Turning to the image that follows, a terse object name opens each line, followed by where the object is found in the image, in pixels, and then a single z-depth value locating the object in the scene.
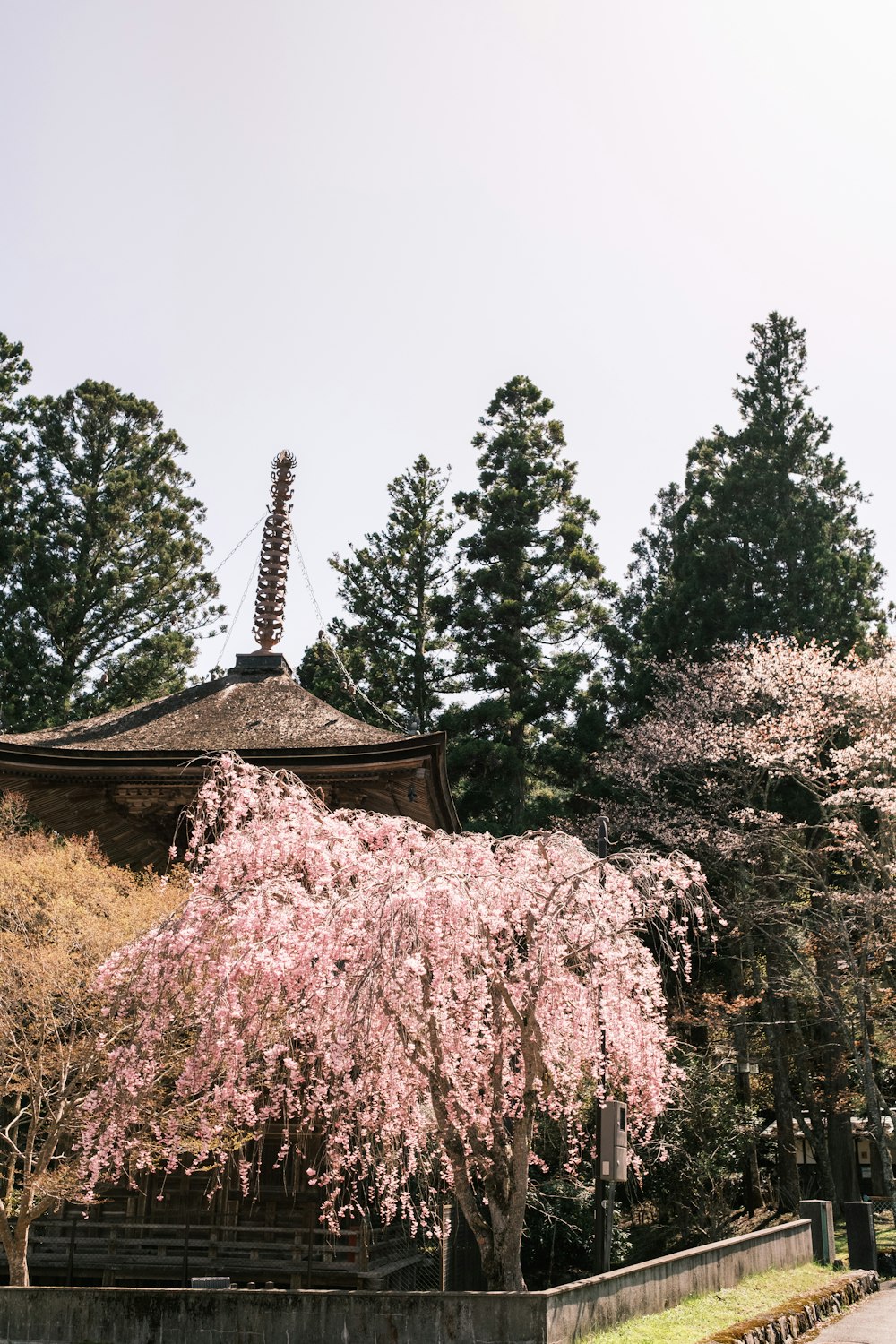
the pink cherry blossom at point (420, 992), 8.95
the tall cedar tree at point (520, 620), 29.80
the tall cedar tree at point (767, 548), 27.59
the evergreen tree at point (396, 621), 33.41
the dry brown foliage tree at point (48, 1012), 11.36
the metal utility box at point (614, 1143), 9.59
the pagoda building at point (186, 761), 15.20
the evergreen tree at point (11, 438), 31.02
